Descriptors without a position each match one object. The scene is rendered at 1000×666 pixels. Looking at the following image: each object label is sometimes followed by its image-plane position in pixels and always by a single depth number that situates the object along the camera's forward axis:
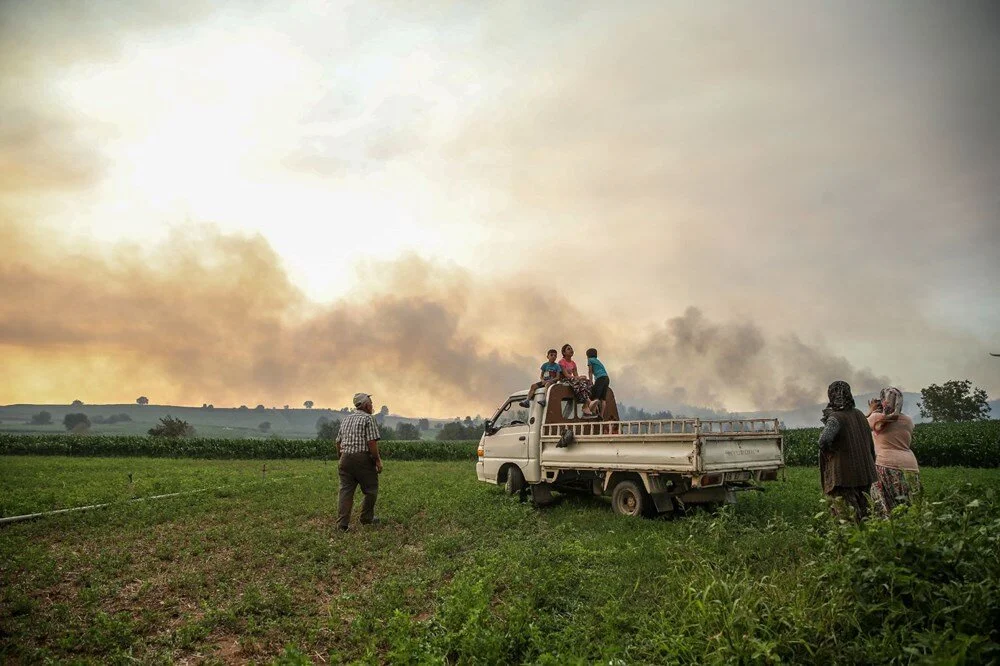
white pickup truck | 10.35
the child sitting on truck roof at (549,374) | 13.83
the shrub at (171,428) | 68.81
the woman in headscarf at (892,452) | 8.62
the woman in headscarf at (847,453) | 8.08
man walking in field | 11.58
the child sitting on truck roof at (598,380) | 13.68
